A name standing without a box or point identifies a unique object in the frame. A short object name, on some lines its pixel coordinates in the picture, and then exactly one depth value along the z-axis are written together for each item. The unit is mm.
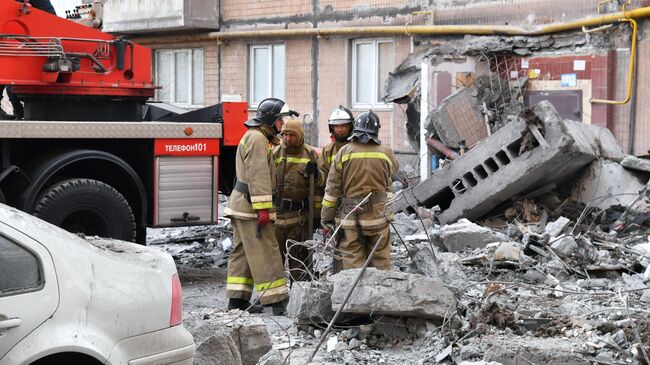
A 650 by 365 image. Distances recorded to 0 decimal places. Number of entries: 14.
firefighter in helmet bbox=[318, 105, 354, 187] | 17969
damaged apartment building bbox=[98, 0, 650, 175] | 29437
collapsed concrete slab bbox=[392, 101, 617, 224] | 22516
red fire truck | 17875
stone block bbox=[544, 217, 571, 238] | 21875
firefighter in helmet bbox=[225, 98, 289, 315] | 16484
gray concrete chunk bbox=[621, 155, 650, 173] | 24078
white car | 8484
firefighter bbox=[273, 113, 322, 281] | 18047
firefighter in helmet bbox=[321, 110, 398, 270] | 16937
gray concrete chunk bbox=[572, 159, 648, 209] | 23759
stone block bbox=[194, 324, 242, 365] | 12070
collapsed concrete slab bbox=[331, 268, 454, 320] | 14195
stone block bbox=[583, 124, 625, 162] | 24391
